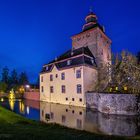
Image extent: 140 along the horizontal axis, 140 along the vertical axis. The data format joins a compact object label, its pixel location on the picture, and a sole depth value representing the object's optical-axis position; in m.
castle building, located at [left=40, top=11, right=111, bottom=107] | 19.98
